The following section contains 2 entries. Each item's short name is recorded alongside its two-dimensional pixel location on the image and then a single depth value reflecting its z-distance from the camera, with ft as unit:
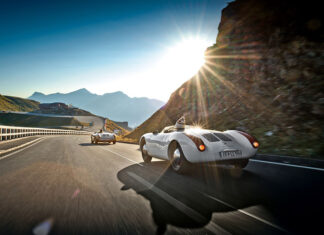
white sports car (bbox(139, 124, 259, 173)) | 15.62
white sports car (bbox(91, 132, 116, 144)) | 56.29
